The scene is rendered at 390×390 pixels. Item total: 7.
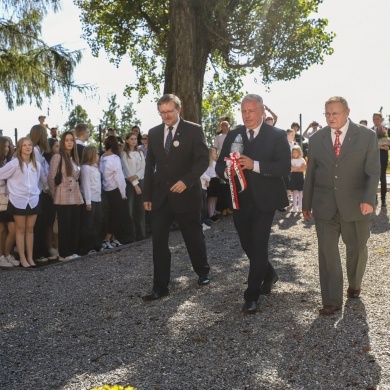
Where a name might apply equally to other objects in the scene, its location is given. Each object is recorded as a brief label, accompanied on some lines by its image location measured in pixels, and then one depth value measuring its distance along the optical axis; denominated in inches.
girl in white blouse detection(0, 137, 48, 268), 423.5
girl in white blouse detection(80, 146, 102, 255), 460.8
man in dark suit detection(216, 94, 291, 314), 302.4
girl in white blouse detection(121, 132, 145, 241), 530.0
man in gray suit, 297.1
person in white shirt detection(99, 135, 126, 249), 499.2
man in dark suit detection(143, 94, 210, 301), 332.5
